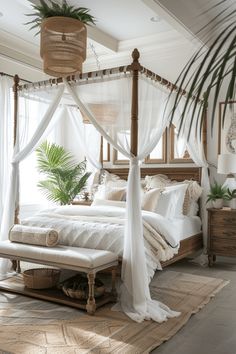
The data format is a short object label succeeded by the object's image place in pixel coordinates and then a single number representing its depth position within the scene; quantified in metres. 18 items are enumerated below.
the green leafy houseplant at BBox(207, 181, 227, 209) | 5.13
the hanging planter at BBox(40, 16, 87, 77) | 3.40
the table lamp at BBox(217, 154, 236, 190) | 4.81
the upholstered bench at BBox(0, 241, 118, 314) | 3.26
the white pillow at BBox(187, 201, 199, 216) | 5.25
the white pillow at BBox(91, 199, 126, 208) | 4.94
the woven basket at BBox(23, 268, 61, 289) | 3.72
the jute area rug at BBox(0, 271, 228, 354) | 2.64
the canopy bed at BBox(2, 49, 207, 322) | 3.39
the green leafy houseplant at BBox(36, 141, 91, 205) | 6.39
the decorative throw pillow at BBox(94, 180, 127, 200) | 5.25
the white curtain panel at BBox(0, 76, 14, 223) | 5.46
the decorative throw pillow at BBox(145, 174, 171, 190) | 5.49
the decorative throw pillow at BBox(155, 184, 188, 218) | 4.74
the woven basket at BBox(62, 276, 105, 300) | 3.44
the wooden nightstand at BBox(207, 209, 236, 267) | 4.90
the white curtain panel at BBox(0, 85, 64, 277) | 4.26
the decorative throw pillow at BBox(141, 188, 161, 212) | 4.63
